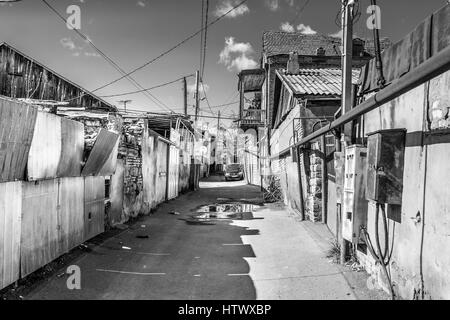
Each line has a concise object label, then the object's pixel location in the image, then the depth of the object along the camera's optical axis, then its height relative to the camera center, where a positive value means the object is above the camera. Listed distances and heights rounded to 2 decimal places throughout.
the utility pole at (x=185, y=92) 32.53 +5.93
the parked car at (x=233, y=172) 38.84 -1.33
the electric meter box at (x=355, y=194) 5.95 -0.54
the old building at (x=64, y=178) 5.15 -0.45
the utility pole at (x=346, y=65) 6.89 +1.85
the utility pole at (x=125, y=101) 40.16 +6.19
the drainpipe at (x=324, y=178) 10.12 -0.47
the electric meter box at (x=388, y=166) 4.80 -0.05
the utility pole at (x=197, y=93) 28.41 +5.08
